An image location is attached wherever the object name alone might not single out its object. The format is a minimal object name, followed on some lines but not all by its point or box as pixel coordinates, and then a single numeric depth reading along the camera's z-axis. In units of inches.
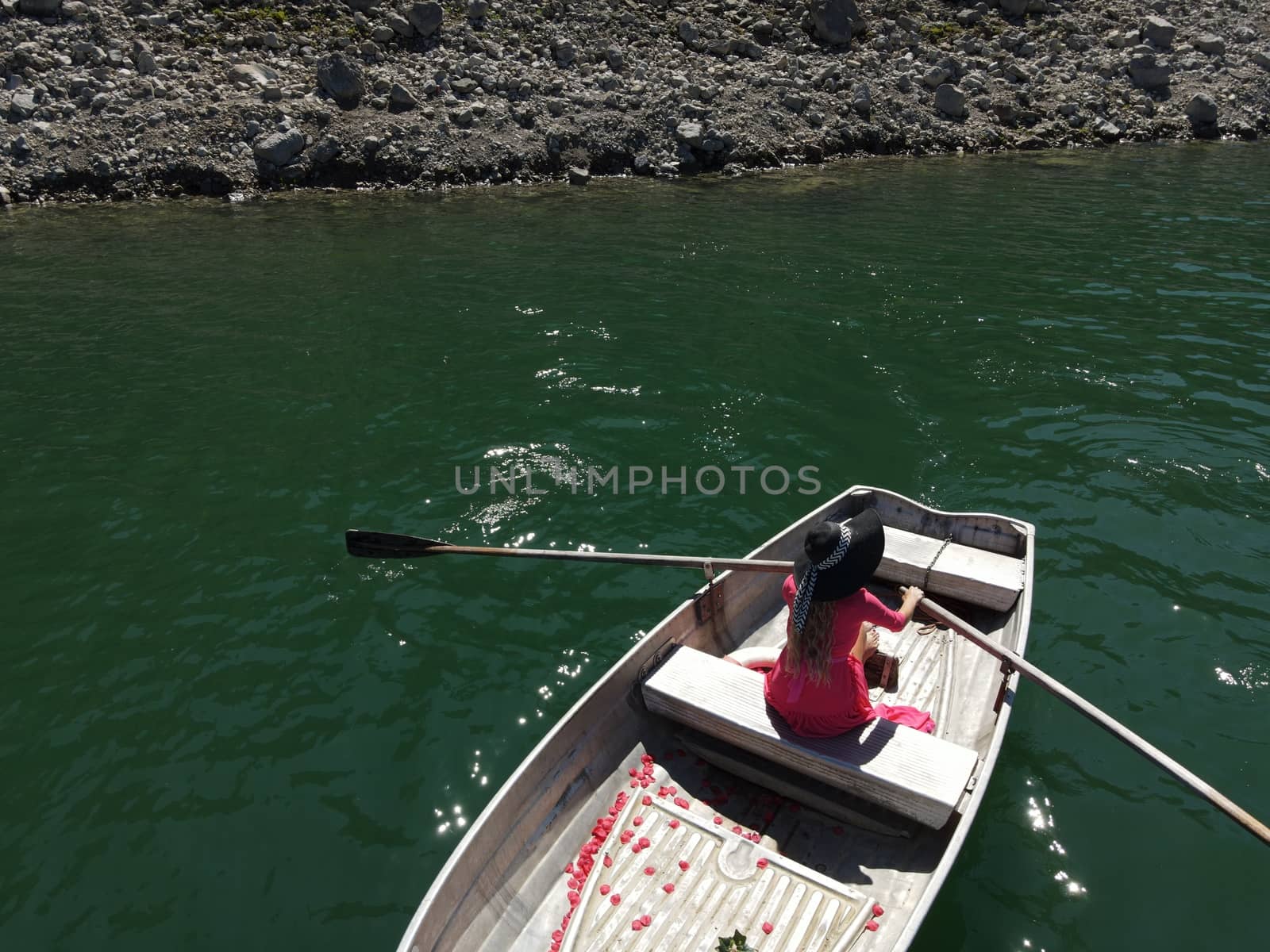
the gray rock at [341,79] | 1147.3
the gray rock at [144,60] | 1132.5
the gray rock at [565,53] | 1286.9
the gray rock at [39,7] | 1127.0
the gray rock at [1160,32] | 1526.8
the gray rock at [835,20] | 1412.4
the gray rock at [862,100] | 1323.8
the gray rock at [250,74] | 1150.3
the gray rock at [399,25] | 1242.0
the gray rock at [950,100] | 1382.9
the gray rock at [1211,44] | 1517.0
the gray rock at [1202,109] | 1430.9
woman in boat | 239.3
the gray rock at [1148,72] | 1466.5
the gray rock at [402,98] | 1167.0
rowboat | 230.2
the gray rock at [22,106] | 1051.9
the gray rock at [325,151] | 1115.3
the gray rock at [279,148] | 1093.8
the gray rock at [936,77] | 1398.9
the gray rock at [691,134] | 1215.6
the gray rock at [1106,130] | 1406.3
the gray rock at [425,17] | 1240.2
